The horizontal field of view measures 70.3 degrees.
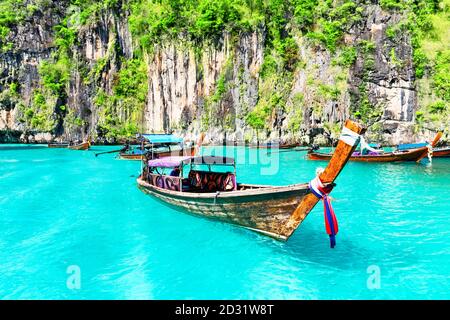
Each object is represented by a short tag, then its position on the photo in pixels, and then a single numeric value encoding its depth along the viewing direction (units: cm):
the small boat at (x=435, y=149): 3219
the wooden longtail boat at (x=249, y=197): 905
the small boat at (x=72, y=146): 5309
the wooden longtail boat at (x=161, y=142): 2199
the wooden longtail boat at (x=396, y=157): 3081
